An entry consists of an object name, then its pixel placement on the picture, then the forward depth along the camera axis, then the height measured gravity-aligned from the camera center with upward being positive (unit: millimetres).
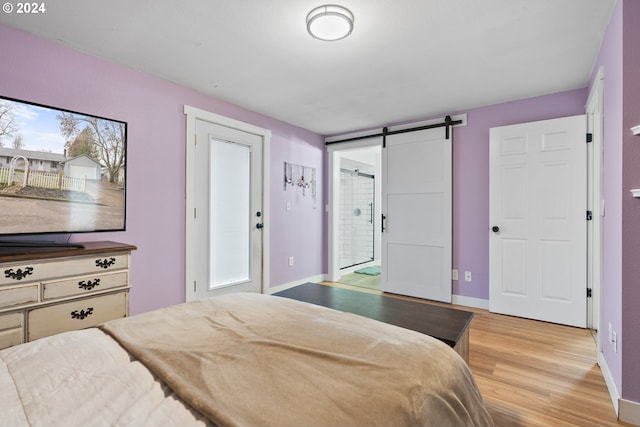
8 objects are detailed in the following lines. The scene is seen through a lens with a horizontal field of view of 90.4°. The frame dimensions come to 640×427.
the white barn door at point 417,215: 3795 -20
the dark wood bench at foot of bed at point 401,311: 1694 -622
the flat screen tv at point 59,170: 1996 +291
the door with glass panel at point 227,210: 3248 +27
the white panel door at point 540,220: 2979 -66
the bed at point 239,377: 676 -417
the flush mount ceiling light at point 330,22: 1879 +1164
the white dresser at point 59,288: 1726 -457
